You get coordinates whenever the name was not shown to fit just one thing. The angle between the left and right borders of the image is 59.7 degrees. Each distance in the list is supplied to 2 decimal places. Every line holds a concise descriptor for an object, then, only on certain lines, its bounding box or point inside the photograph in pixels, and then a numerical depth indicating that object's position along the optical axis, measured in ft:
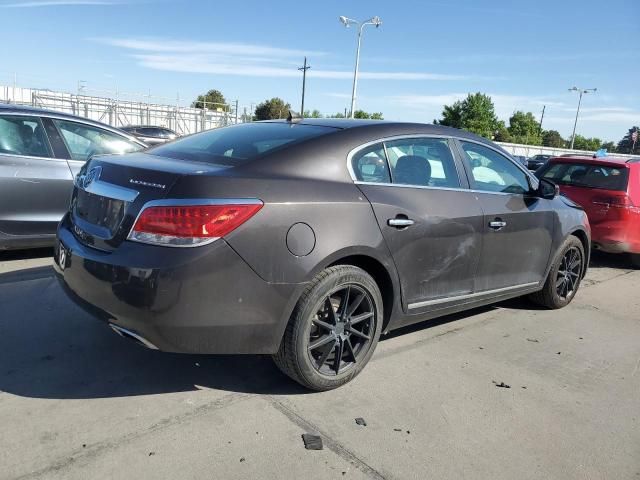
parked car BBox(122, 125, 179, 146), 71.67
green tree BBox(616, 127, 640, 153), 350.23
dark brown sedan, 8.77
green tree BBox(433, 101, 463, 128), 251.39
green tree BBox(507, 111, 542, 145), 314.35
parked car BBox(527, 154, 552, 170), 109.81
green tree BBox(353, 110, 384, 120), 191.69
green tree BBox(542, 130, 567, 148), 381.19
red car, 22.54
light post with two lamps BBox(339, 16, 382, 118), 115.75
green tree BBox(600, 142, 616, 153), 327.39
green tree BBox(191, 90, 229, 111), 269.40
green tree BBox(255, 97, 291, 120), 230.70
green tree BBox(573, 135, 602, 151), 297.12
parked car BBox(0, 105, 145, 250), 16.97
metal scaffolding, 107.55
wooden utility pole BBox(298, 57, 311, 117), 192.75
